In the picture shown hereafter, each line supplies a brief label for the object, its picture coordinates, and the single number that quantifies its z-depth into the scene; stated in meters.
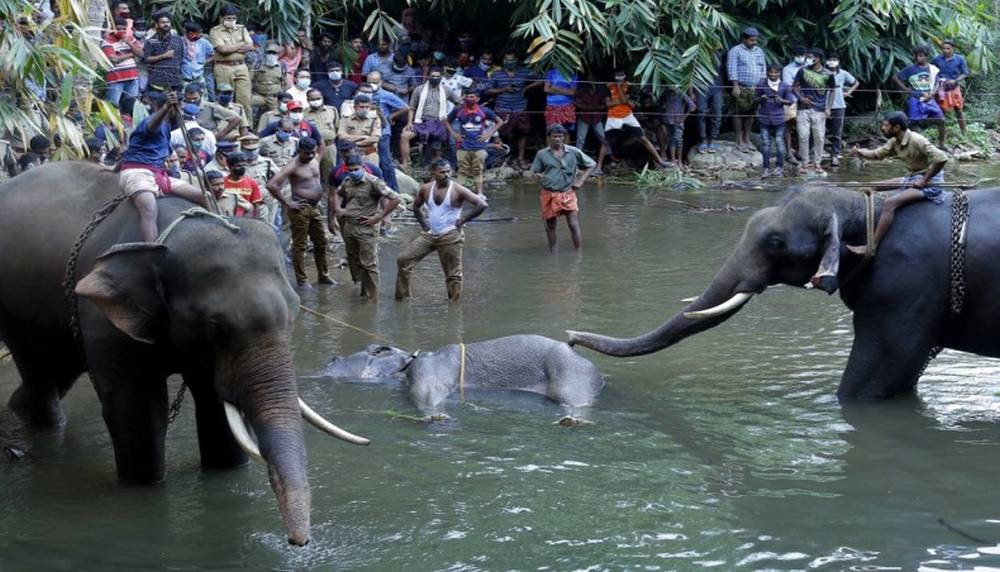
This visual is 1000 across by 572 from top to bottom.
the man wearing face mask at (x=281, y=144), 14.78
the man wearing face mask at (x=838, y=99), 20.53
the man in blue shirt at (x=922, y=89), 20.88
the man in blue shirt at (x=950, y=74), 21.19
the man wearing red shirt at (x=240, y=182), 12.18
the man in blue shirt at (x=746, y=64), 20.19
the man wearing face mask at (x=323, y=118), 16.25
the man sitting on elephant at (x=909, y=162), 8.70
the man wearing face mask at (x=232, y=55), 17.28
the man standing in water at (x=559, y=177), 14.52
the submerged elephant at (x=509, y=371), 8.95
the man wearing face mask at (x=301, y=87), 17.03
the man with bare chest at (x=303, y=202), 12.88
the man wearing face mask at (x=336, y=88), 18.34
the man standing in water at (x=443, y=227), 12.25
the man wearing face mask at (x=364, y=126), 15.98
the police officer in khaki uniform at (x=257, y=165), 13.69
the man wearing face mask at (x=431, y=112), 19.09
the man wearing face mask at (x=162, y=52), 15.82
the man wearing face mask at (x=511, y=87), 20.39
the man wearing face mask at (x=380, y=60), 19.36
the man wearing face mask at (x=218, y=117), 15.76
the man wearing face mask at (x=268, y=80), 17.88
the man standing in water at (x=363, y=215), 12.39
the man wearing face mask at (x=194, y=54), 16.64
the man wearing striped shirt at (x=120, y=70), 15.51
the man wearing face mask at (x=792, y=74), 20.28
